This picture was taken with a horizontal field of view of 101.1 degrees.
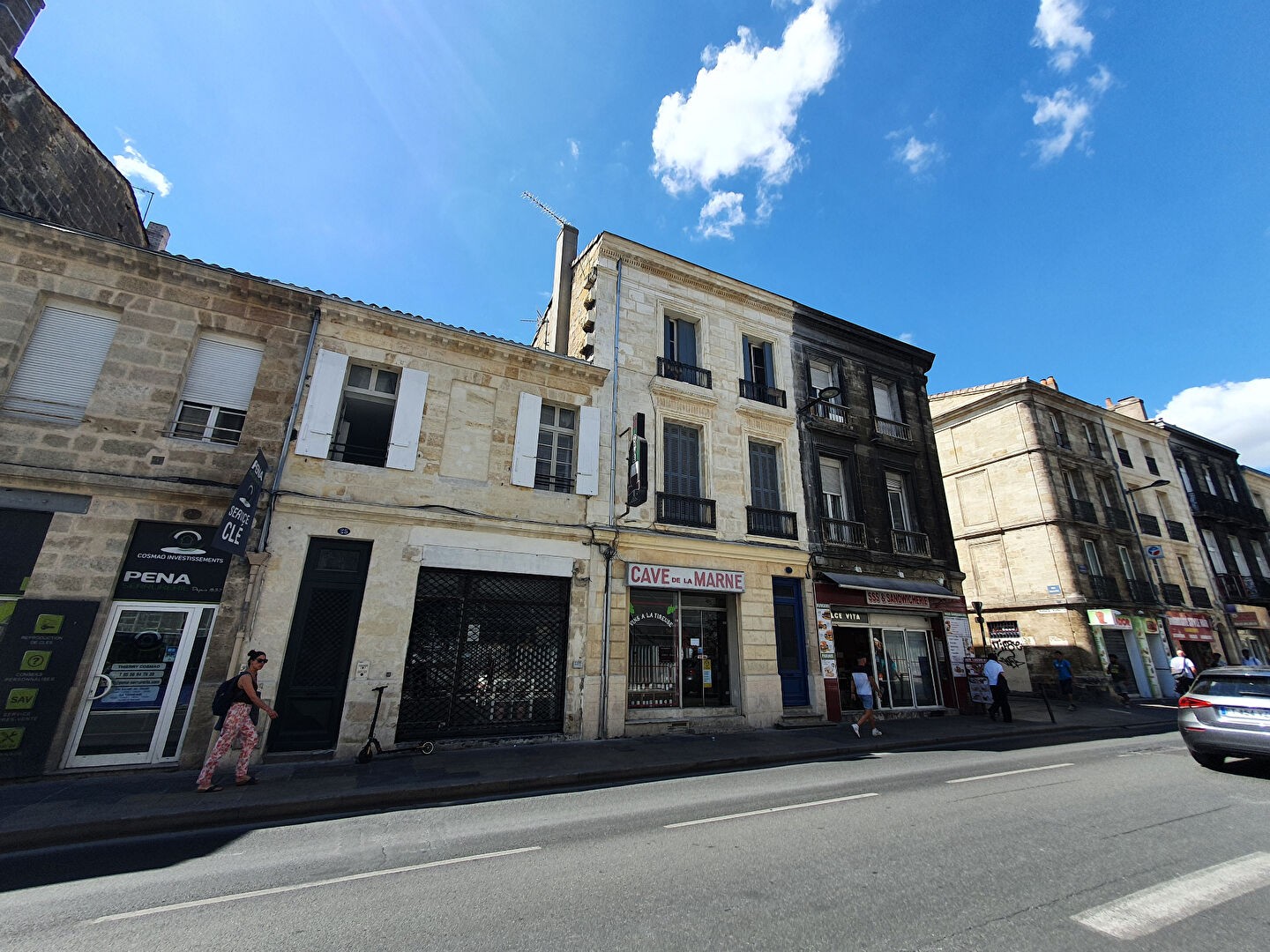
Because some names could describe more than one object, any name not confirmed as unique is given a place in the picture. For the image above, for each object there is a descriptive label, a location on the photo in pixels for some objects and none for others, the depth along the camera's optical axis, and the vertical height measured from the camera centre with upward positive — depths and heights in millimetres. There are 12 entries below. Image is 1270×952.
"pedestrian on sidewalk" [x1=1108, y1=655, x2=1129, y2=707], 17406 -416
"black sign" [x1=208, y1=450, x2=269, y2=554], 7016 +1873
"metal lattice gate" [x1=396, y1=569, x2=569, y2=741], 9180 +15
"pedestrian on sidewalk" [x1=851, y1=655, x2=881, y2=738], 10773 -629
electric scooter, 7797 -1370
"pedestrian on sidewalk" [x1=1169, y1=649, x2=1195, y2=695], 17703 -81
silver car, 6910 -624
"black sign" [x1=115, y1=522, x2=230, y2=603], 7926 +1294
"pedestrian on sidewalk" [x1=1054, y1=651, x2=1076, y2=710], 17281 -426
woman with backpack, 6473 -760
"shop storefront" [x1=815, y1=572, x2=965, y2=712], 13391 +766
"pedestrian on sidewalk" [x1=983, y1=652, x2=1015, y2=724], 13086 -550
